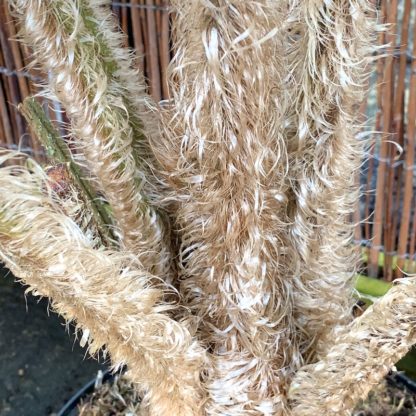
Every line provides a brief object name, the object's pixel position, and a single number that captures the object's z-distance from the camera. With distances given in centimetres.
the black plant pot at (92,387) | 64
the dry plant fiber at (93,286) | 34
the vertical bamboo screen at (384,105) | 68
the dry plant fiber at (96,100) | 38
